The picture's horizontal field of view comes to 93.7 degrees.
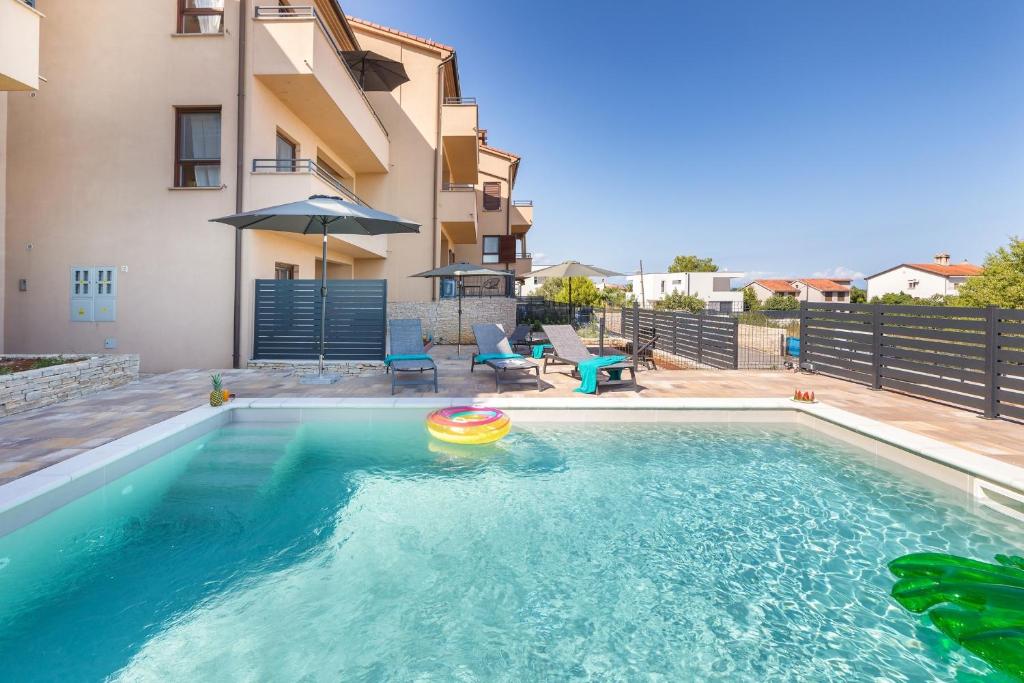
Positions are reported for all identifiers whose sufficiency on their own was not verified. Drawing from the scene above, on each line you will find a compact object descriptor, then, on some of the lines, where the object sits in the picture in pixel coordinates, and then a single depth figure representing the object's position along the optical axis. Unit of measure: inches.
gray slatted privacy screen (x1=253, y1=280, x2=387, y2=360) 400.2
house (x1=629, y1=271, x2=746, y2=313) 2819.9
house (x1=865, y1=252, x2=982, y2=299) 2111.2
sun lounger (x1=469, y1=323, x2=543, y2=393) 363.9
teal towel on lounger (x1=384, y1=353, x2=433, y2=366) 328.5
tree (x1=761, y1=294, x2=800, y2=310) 2570.9
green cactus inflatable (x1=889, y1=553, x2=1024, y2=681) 100.7
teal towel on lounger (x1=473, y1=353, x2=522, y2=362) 347.6
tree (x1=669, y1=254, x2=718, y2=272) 3385.8
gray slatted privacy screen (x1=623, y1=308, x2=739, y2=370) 441.4
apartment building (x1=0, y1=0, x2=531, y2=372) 390.6
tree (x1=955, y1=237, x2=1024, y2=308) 1050.7
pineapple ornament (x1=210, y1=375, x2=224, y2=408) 255.3
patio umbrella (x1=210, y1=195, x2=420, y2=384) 303.4
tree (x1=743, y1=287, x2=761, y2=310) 2882.4
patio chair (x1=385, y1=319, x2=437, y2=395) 346.3
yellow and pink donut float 226.1
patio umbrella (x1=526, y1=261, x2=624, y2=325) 486.3
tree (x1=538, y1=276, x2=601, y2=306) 2076.8
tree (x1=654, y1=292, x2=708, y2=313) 2078.0
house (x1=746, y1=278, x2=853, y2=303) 2913.4
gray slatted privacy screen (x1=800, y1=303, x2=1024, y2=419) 246.4
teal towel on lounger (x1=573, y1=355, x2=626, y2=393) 307.7
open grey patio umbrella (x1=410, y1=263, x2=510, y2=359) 468.7
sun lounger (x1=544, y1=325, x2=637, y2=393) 329.7
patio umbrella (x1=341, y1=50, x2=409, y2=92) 538.9
